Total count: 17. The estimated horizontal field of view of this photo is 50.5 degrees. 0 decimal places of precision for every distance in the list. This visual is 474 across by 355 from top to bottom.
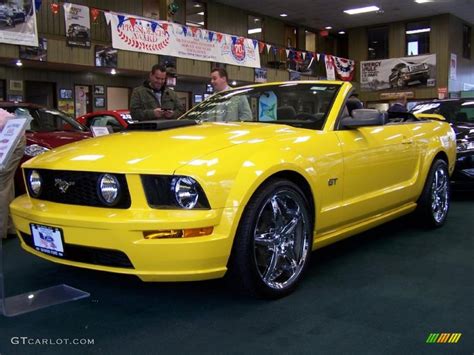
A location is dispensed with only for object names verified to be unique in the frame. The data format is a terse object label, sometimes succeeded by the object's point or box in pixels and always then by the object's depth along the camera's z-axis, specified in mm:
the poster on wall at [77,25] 12547
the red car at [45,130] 5242
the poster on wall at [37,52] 11812
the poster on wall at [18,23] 10414
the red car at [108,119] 8664
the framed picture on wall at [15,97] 13524
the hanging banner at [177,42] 12422
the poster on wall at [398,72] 22156
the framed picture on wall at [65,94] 14625
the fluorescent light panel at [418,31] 22469
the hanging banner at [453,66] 21844
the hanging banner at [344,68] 21606
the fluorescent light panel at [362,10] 20531
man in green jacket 5012
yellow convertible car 2459
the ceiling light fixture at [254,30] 20864
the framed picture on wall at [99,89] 15414
